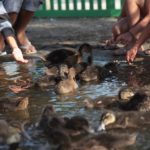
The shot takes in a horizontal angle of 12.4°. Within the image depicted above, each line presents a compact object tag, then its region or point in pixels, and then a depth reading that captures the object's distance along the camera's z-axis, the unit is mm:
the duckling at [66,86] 6844
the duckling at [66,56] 8089
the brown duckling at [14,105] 6226
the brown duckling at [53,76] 7298
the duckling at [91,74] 7491
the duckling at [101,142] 4722
